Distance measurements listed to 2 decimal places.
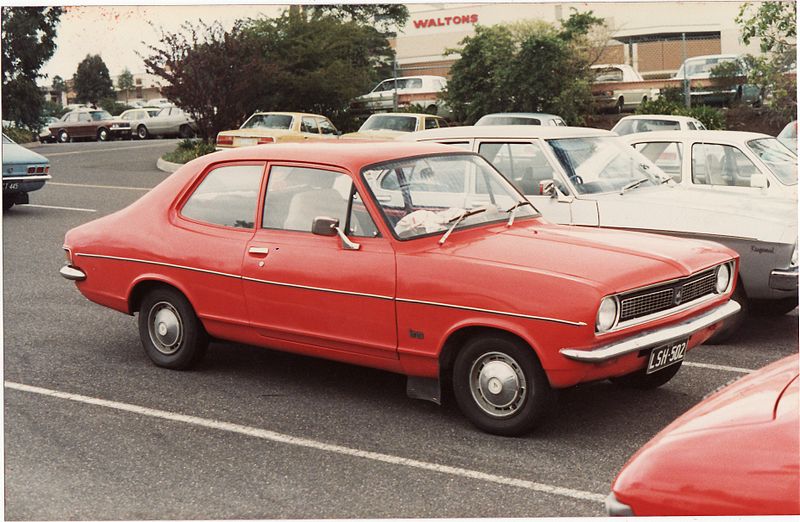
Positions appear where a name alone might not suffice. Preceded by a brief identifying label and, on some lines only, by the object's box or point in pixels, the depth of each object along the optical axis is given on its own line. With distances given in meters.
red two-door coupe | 5.25
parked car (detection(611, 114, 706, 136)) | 19.48
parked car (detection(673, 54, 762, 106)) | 25.88
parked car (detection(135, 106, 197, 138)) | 41.56
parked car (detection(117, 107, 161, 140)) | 41.84
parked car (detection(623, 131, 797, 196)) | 9.51
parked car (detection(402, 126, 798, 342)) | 7.36
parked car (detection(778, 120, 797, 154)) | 17.40
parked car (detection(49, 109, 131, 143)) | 41.59
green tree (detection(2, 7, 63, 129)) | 31.61
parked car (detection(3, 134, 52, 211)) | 15.62
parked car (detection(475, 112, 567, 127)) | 22.30
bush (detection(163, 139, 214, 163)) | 25.45
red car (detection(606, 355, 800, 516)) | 2.52
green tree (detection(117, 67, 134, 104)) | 47.78
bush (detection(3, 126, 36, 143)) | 35.47
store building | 30.53
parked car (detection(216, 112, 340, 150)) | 20.94
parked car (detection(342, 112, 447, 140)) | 22.47
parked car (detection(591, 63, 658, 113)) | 28.80
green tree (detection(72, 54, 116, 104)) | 48.22
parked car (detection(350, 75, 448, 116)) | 33.72
